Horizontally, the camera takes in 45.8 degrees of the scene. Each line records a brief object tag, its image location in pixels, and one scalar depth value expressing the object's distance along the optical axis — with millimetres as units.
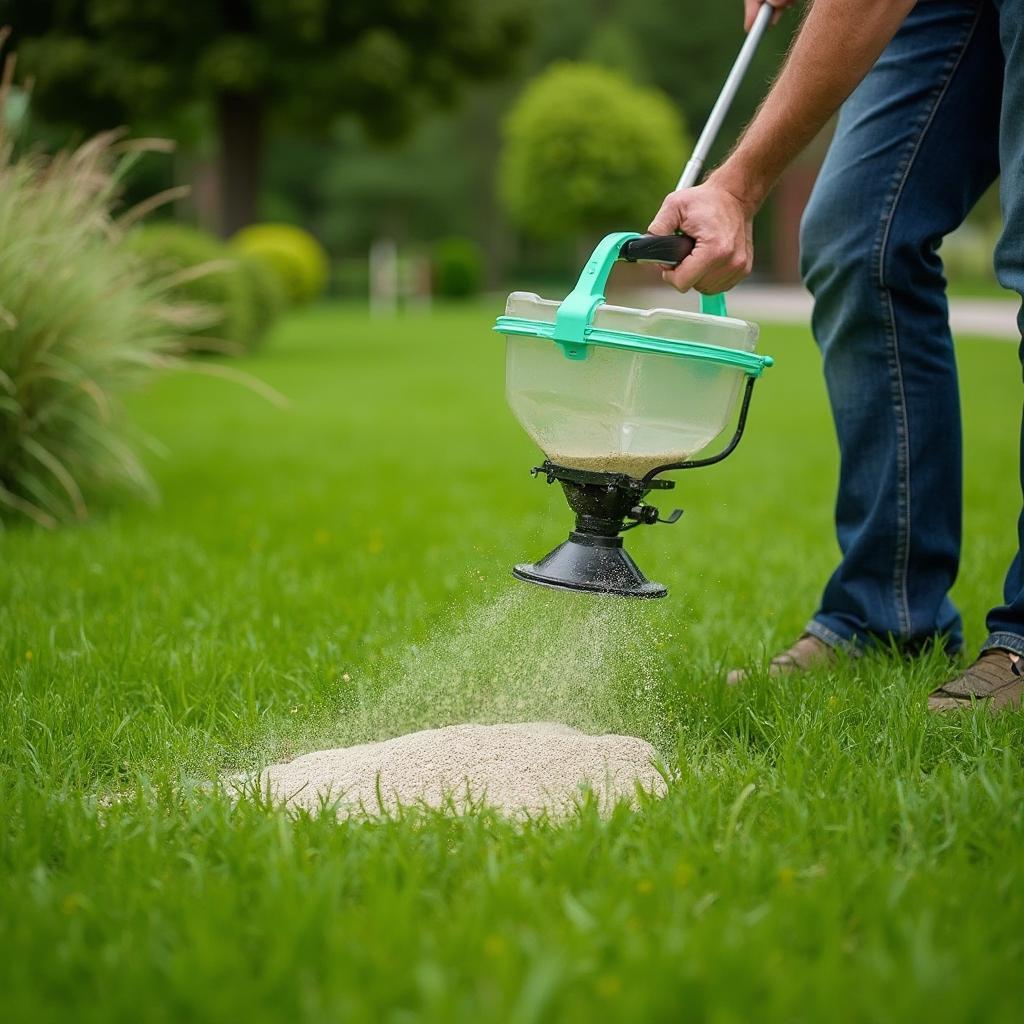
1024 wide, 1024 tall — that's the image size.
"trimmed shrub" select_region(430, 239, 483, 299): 34188
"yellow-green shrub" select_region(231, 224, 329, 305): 20953
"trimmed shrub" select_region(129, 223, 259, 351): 11867
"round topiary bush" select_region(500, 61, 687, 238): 32250
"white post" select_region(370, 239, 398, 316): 29969
